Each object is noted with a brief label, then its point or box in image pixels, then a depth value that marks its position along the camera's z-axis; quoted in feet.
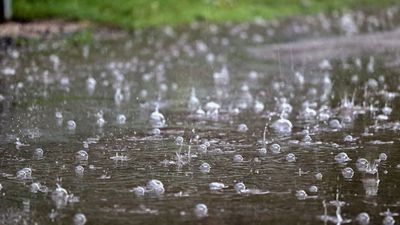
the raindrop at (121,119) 48.35
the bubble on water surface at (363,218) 28.48
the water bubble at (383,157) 38.12
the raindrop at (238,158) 38.24
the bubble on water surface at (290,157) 38.19
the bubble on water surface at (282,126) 45.62
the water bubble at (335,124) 46.62
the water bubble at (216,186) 33.19
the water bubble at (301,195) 31.80
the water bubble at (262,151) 39.81
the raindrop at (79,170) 35.69
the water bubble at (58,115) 49.49
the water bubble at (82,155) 38.50
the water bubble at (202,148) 40.44
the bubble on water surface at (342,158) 38.01
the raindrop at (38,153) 38.96
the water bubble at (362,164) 36.37
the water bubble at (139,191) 32.22
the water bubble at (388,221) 28.35
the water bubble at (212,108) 51.87
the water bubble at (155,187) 32.60
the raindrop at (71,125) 46.16
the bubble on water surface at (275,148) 40.19
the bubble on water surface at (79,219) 28.32
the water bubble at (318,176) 34.75
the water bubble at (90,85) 60.44
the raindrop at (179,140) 42.34
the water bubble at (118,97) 55.70
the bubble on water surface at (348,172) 35.06
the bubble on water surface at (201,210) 29.48
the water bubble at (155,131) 45.14
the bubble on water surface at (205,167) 36.16
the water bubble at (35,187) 32.52
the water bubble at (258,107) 52.75
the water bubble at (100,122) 47.53
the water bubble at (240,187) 32.79
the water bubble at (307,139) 42.70
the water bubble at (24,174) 34.76
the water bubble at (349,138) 42.83
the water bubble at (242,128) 45.96
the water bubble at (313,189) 32.68
